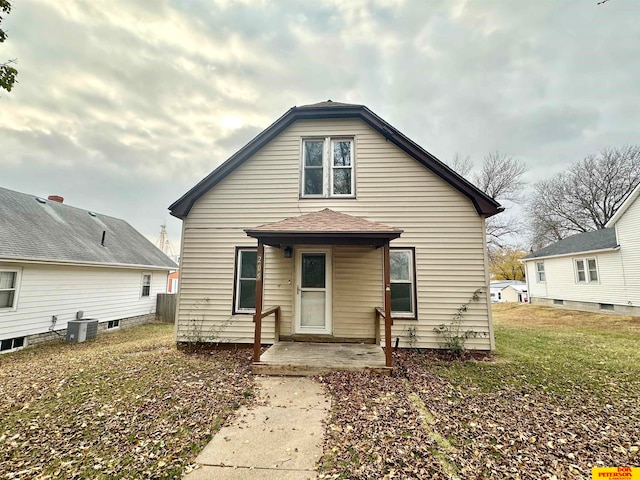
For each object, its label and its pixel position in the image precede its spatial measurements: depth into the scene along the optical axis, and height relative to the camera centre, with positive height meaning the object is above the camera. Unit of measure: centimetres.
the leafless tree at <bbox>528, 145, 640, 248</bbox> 2325 +802
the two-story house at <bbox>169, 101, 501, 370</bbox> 649 +91
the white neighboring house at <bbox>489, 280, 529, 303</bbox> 2708 -137
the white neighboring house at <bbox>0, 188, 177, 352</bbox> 845 +18
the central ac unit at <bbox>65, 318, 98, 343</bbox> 948 -196
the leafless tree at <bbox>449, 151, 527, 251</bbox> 2155 +798
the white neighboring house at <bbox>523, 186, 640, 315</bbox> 1259 +60
